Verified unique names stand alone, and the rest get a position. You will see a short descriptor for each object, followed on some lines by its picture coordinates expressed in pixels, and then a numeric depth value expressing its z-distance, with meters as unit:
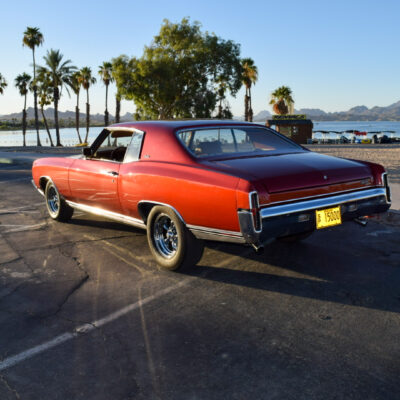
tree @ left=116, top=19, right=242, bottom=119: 42.72
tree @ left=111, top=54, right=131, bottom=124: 42.72
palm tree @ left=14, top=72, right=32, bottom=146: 73.50
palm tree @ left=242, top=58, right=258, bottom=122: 65.44
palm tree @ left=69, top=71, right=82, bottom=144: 64.94
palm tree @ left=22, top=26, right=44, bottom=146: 61.88
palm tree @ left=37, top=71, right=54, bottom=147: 64.38
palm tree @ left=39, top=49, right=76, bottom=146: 63.19
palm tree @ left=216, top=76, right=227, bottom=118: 45.72
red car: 4.09
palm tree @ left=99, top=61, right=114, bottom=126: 72.44
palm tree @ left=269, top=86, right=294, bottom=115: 68.56
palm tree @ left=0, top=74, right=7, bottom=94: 69.68
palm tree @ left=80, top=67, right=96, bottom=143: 73.50
